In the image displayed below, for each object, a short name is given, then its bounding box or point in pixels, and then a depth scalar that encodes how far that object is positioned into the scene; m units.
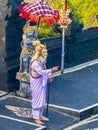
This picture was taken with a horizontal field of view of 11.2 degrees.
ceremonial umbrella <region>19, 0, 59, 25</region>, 15.48
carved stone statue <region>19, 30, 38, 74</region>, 15.11
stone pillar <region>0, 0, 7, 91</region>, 15.36
